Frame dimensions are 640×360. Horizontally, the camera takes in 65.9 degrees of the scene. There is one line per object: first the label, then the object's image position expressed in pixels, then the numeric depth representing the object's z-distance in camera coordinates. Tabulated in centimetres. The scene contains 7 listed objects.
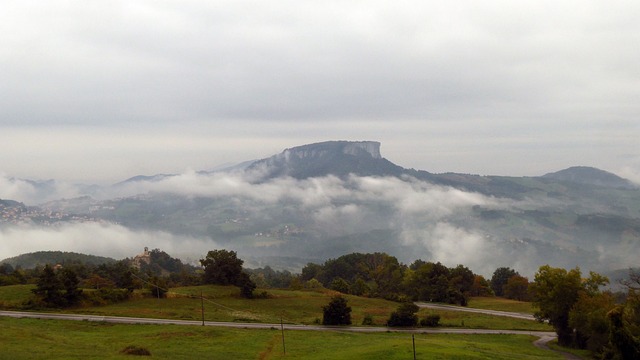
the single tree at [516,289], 14938
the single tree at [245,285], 10300
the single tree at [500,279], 17232
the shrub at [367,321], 7881
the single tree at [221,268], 10856
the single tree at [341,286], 13348
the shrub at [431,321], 7856
